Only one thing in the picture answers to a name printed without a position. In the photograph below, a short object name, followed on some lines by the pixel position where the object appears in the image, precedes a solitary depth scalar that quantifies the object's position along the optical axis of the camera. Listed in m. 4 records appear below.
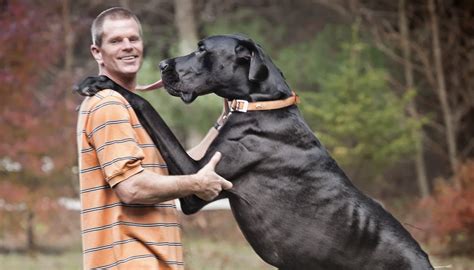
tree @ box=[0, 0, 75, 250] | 17.34
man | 5.42
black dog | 6.10
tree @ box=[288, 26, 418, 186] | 20.00
